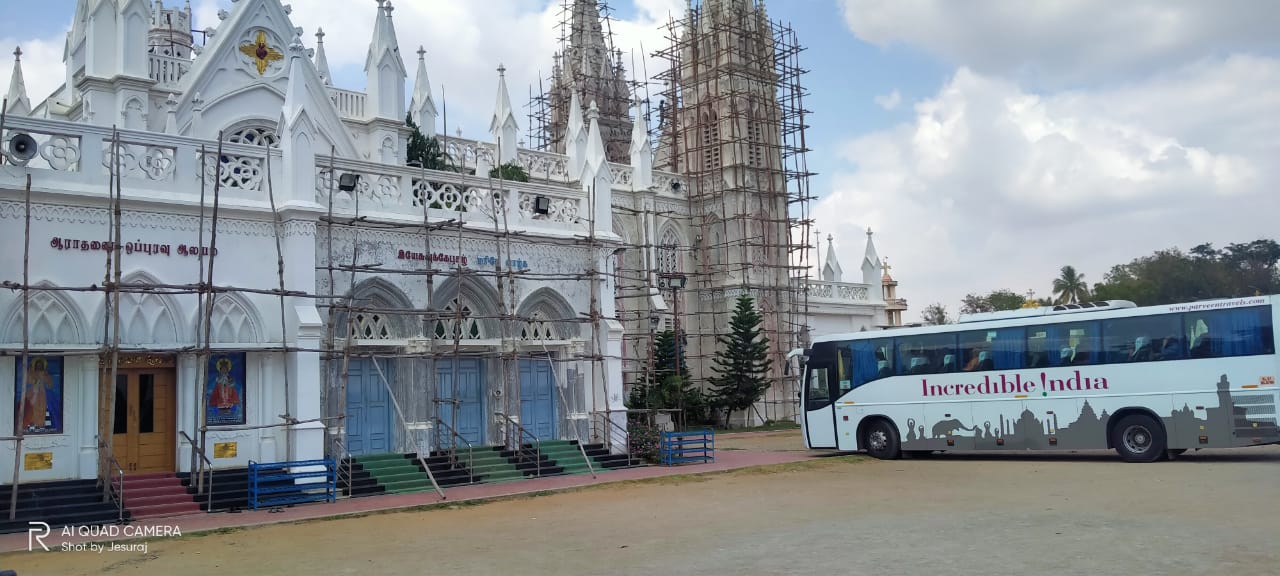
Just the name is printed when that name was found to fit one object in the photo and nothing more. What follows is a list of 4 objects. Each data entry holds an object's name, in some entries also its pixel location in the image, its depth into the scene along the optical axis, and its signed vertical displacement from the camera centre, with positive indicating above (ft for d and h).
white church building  46.29 +6.23
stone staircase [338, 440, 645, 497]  53.42 -3.58
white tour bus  55.72 +0.08
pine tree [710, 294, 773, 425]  111.04 +2.93
